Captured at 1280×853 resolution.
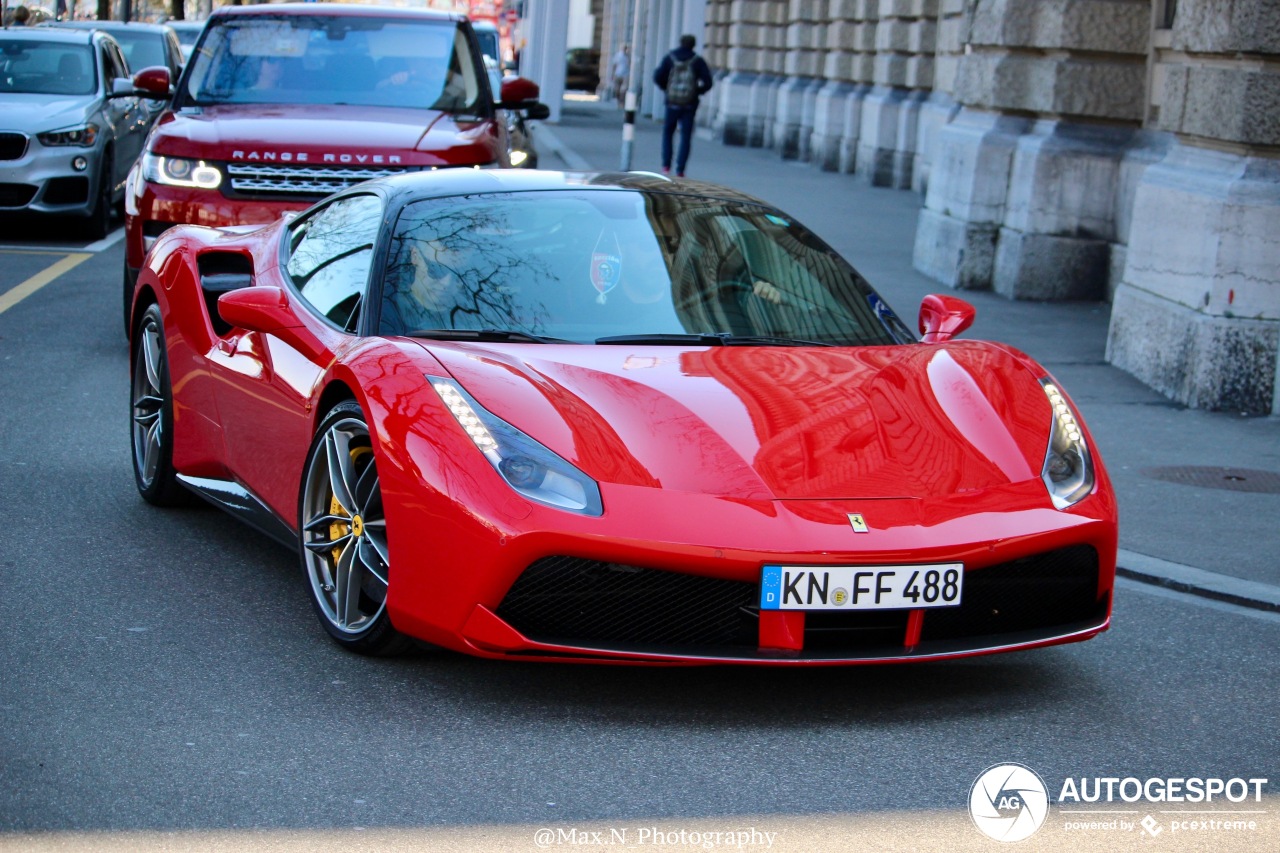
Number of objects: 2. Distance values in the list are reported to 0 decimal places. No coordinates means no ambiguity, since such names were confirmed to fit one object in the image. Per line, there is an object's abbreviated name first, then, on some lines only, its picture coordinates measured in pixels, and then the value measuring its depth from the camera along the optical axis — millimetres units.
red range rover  9930
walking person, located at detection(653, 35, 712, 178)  23578
